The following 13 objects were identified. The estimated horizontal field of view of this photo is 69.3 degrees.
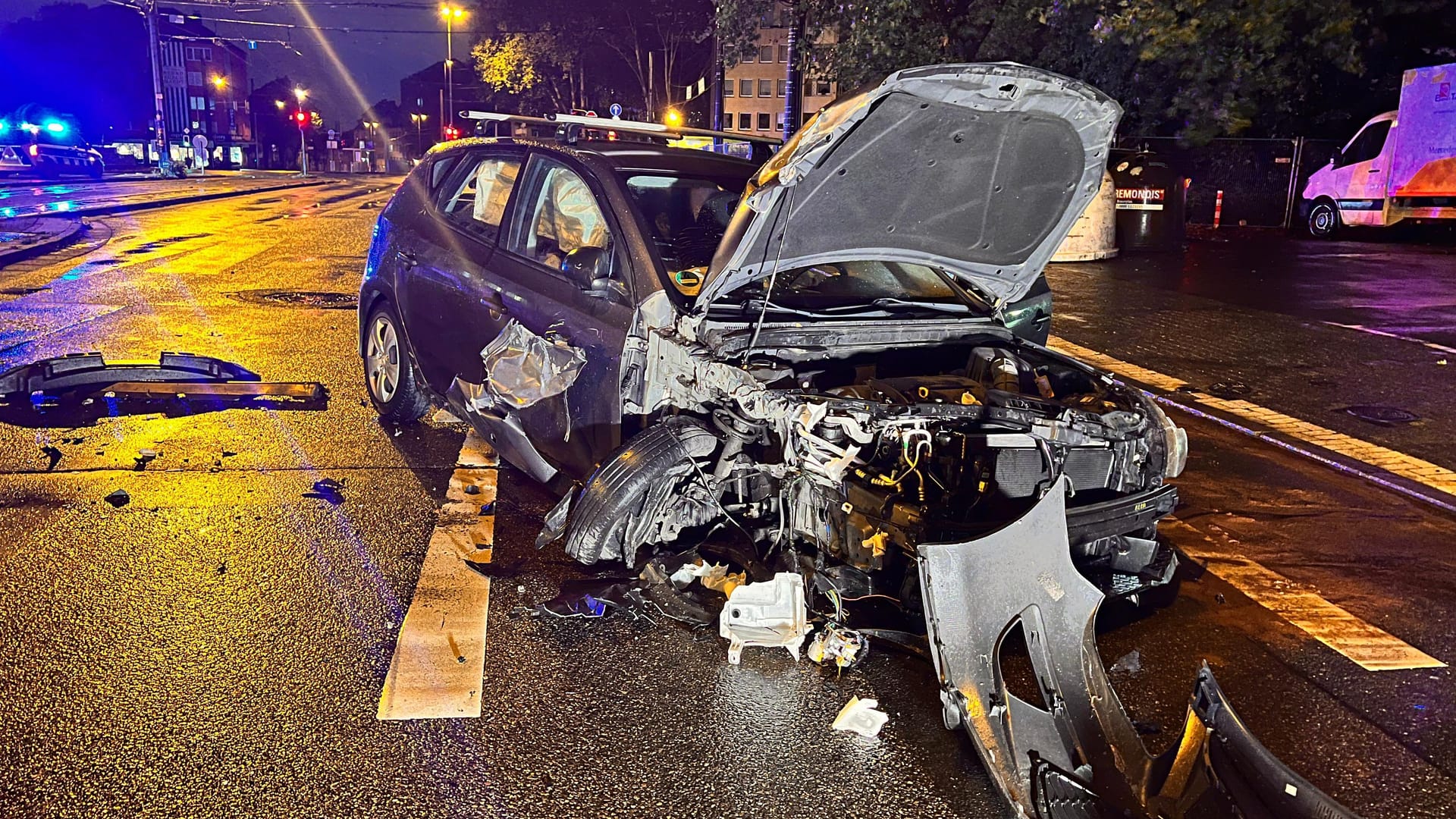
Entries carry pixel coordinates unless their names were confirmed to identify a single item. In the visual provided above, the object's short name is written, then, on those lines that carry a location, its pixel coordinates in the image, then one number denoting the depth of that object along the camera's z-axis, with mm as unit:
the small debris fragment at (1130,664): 3711
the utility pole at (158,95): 39906
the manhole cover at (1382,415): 7332
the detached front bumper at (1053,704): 2686
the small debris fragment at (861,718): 3275
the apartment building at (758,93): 102312
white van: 19359
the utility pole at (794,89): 19391
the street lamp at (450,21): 48159
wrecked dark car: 3096
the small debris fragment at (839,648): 3637
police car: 40594
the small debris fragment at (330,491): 5188
